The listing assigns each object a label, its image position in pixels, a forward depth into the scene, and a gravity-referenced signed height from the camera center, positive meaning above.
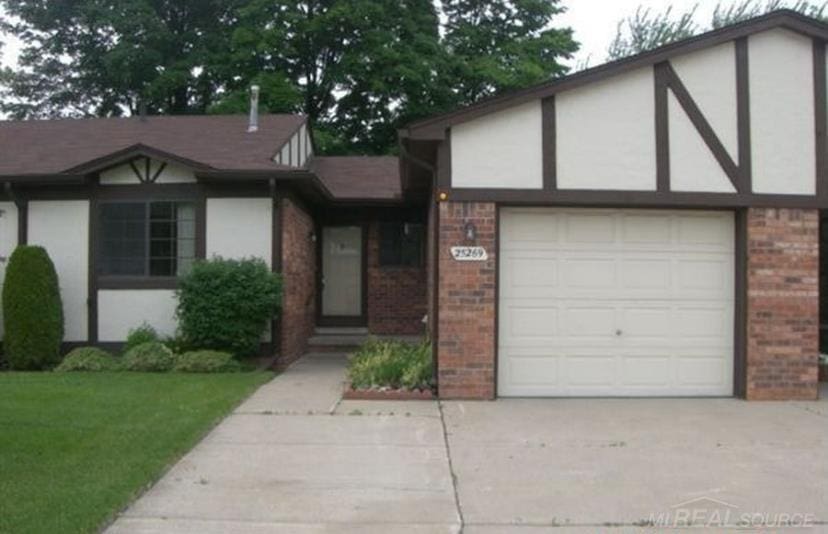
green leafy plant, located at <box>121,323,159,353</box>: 12.90 -0.92
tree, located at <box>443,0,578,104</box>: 28.42 +8.56
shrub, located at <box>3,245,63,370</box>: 12.52 -0.52
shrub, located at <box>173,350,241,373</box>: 12.08 -1.23
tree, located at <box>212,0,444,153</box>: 27.05 +7.29
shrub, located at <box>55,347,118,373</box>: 12.24 -1.24
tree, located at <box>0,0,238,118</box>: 29.59 +8.30
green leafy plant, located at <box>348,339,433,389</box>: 10.34 -1.15
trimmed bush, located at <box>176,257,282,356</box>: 12.31 -0.37
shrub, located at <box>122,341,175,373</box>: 12.09 -1.18
